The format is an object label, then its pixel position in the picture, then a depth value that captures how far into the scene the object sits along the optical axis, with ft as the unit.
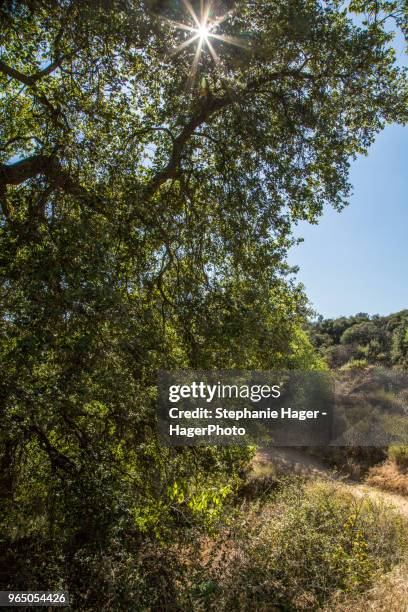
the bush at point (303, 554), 19.40
